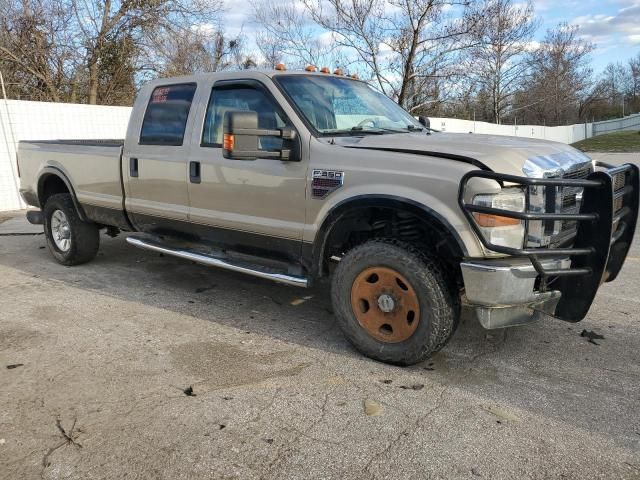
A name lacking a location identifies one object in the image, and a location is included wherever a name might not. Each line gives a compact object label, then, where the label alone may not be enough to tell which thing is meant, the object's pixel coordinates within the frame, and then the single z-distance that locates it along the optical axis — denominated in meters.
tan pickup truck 3.24
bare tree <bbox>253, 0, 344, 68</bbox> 15.41
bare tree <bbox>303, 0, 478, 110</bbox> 12.95
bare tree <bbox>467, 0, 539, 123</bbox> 13.91
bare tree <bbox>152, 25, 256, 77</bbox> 19.12
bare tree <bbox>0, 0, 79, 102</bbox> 16.80
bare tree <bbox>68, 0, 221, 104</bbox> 18.02
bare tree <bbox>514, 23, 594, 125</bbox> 33.91
